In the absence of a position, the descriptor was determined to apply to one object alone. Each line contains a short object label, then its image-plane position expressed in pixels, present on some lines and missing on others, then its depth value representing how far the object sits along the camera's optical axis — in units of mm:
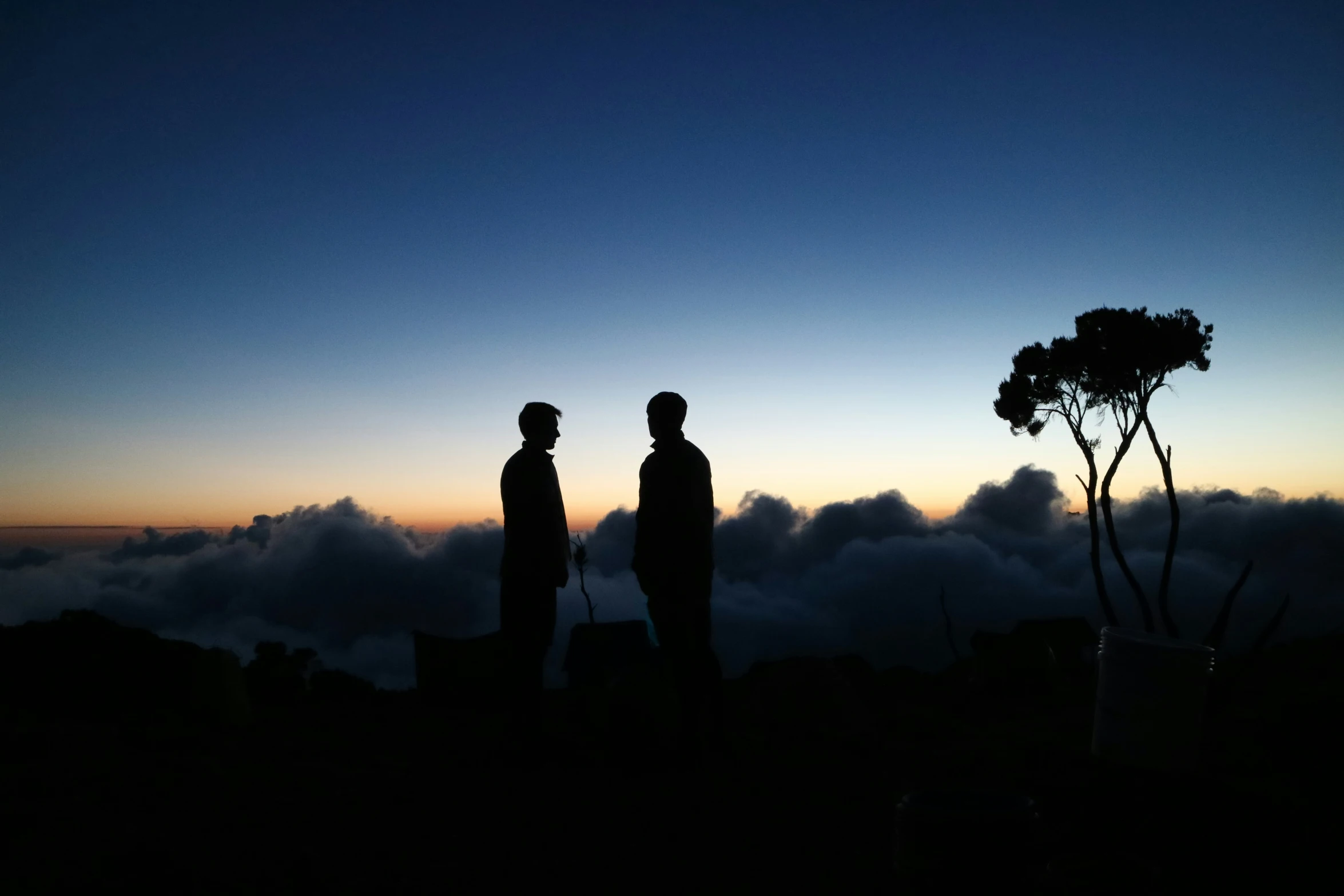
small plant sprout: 15617
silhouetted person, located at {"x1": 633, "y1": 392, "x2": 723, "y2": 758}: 6098
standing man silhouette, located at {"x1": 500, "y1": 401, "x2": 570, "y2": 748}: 6453
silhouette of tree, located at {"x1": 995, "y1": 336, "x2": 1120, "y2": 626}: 15828
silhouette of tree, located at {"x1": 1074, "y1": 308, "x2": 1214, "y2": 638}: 14922
